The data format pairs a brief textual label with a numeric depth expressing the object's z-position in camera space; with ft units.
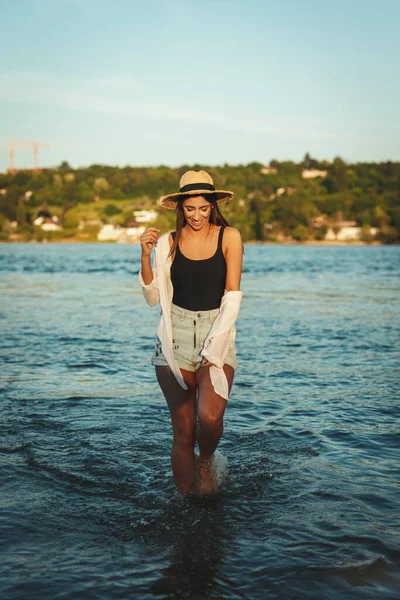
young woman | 17.15
